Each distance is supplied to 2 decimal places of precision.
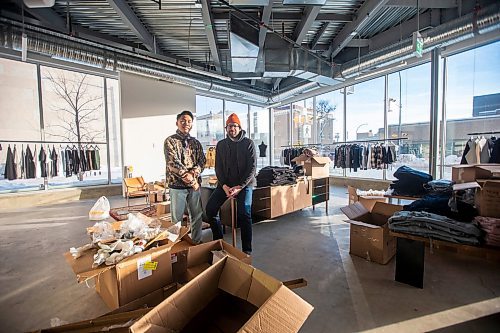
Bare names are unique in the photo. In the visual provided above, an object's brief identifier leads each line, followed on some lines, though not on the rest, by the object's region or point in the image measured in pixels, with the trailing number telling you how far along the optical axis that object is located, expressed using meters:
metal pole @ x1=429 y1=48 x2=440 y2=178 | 5.07
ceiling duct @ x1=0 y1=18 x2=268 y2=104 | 3.85
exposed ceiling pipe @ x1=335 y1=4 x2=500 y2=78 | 3.49
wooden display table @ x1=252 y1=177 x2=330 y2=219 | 3.74
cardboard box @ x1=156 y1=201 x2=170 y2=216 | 4.12
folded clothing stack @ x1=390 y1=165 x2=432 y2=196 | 3.23
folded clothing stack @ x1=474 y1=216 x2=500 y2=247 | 1.66
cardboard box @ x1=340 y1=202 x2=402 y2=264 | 2.58
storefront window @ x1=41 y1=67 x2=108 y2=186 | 6.11
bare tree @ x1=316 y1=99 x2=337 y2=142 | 8.23
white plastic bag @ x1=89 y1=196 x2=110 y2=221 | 4.38
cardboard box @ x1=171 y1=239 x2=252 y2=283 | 1.79
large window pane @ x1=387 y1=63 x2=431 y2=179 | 5.55
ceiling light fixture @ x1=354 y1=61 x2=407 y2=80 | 5.80
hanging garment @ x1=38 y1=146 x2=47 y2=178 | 5.65
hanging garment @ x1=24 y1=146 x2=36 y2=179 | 5.42
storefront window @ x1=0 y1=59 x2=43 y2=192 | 5.52
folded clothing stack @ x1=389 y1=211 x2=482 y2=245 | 1.75
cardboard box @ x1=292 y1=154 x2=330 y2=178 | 4.45
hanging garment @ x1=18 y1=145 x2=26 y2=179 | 5.38
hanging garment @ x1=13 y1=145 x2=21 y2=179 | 5.29
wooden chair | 5.81
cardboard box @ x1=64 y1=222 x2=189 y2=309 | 1.51
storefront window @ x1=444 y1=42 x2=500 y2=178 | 4.54
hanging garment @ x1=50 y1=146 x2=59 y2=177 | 5.82
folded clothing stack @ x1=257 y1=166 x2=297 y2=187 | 3.83
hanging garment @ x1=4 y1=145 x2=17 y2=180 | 5.19
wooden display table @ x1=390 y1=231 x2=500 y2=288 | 2.10
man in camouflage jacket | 2.59
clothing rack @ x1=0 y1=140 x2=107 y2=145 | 5.42
